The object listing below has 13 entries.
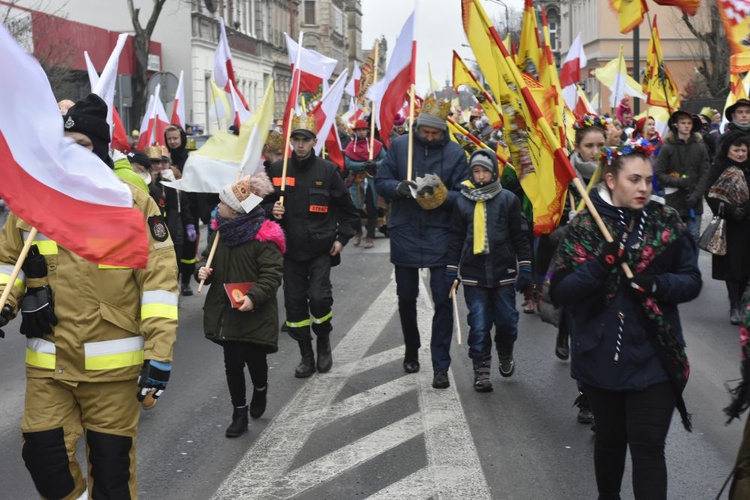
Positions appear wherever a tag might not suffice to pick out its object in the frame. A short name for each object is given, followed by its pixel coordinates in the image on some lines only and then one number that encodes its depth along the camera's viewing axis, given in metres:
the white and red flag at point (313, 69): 13.69
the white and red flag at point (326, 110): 10.98
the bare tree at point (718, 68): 37.78
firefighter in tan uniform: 4.48
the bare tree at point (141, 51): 31.06
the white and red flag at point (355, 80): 25.34
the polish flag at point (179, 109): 16.71
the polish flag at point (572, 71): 17.72
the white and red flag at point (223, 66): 14.66
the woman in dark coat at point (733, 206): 9.86
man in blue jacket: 8.11
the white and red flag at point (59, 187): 4.02
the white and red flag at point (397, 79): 10.04
